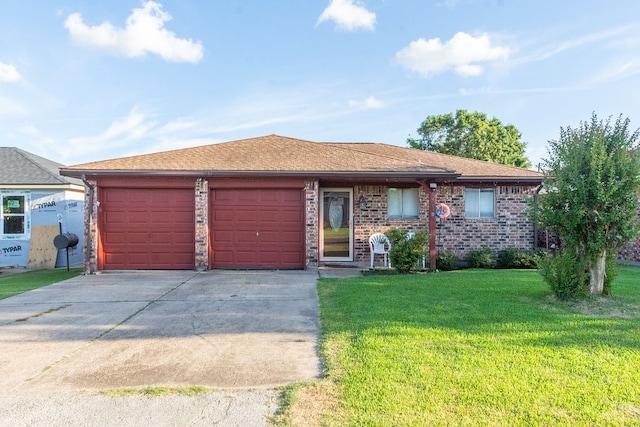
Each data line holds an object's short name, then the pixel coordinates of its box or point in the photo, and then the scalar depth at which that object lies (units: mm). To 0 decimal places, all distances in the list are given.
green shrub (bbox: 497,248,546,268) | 10609
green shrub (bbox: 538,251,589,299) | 5930
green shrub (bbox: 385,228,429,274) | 9320
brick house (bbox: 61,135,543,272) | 10031
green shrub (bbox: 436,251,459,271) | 10555
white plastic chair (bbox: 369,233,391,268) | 10713
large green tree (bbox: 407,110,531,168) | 28188
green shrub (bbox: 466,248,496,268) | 10805
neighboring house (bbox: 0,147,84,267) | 12945
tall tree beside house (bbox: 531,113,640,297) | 5871
